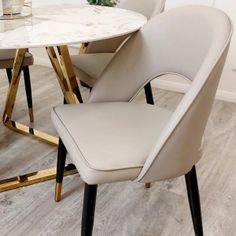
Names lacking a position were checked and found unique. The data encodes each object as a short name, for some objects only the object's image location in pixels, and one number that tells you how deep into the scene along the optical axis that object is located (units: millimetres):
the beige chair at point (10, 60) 2004
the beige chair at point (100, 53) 1808
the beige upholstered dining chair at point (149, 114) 1000
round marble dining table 1185
